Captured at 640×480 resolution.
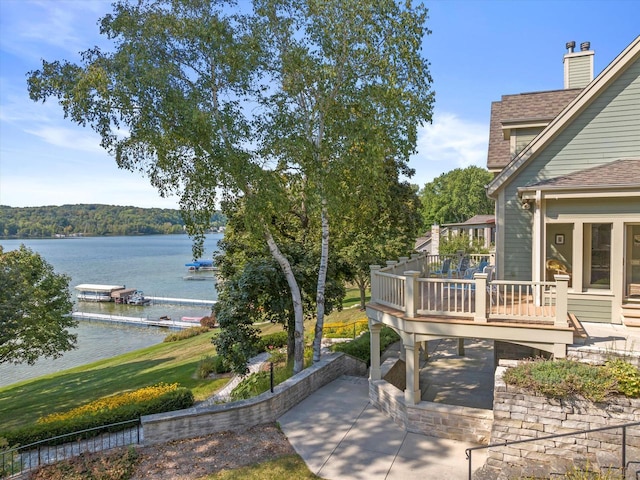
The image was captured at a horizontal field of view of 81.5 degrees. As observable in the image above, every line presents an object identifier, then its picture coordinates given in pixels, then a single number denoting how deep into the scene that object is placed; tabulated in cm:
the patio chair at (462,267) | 1285
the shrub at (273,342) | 1755
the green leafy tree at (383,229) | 1653
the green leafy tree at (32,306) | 1465
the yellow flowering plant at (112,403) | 1030
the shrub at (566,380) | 626
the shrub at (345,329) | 1744
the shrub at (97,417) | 930
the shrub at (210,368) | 1526
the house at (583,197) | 839
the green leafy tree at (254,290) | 1138
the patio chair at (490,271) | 1041
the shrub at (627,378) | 618
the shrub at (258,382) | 1044
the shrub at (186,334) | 2991
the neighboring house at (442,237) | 3075
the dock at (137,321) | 3659
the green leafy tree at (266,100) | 902
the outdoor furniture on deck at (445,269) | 1270
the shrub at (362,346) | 1330
